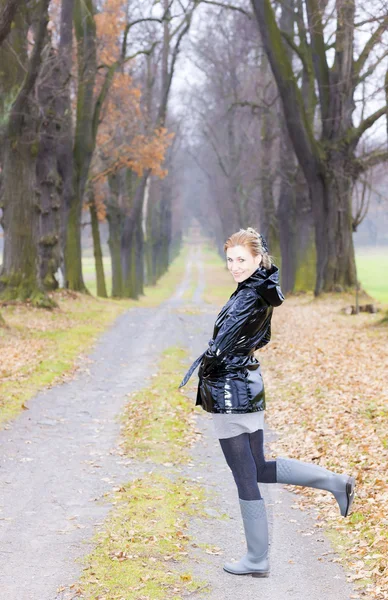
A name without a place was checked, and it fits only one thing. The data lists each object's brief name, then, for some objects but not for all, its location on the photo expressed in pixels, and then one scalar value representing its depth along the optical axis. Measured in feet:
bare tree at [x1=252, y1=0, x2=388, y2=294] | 64.85
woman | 14.70
